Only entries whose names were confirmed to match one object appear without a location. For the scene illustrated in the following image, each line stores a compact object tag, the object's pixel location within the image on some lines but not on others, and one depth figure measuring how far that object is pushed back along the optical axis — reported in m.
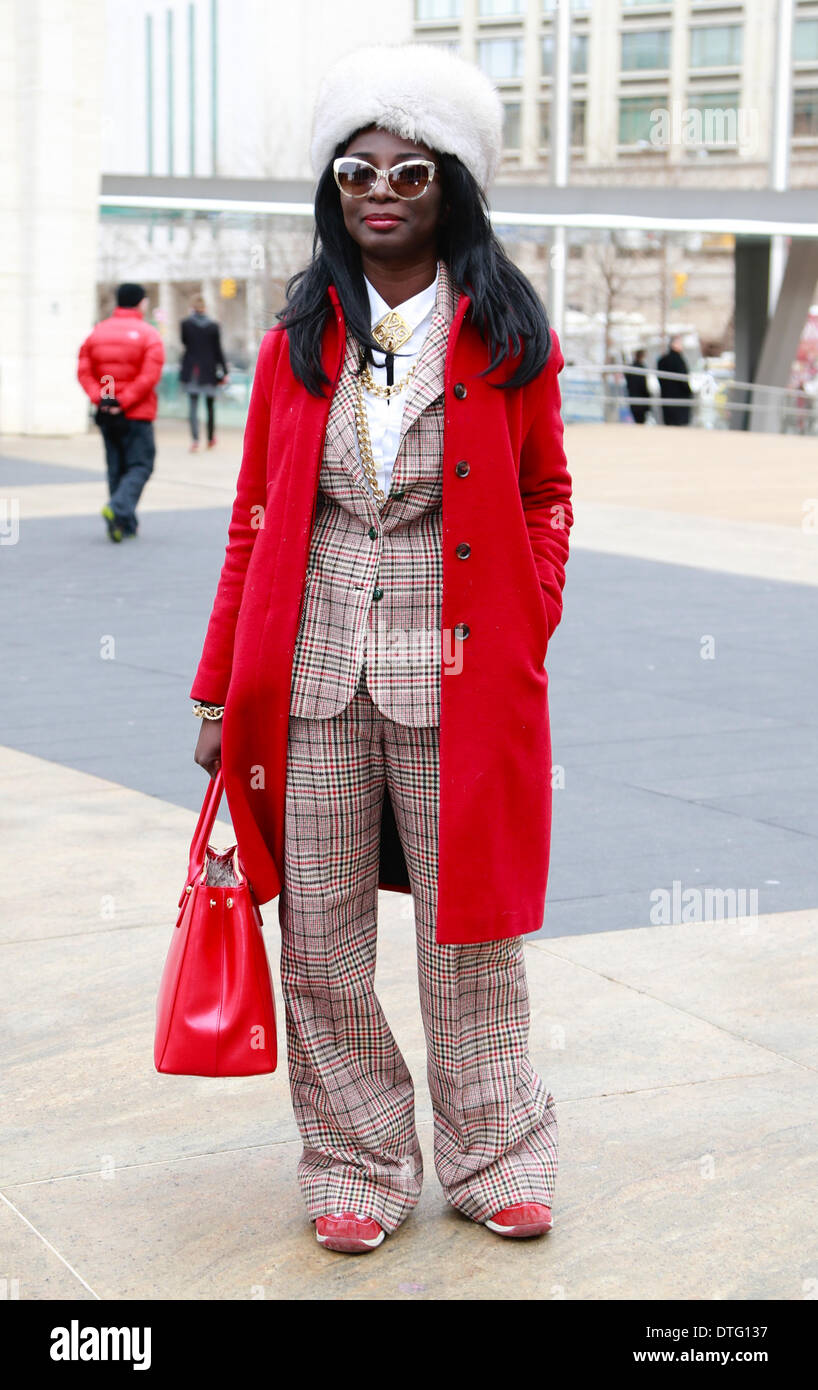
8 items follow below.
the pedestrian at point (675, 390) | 29.94
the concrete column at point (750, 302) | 31.77
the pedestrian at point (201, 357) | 20.50
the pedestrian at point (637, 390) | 30.19
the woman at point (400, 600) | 2.95
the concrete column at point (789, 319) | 30.31
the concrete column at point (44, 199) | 23.09
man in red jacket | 12.98
